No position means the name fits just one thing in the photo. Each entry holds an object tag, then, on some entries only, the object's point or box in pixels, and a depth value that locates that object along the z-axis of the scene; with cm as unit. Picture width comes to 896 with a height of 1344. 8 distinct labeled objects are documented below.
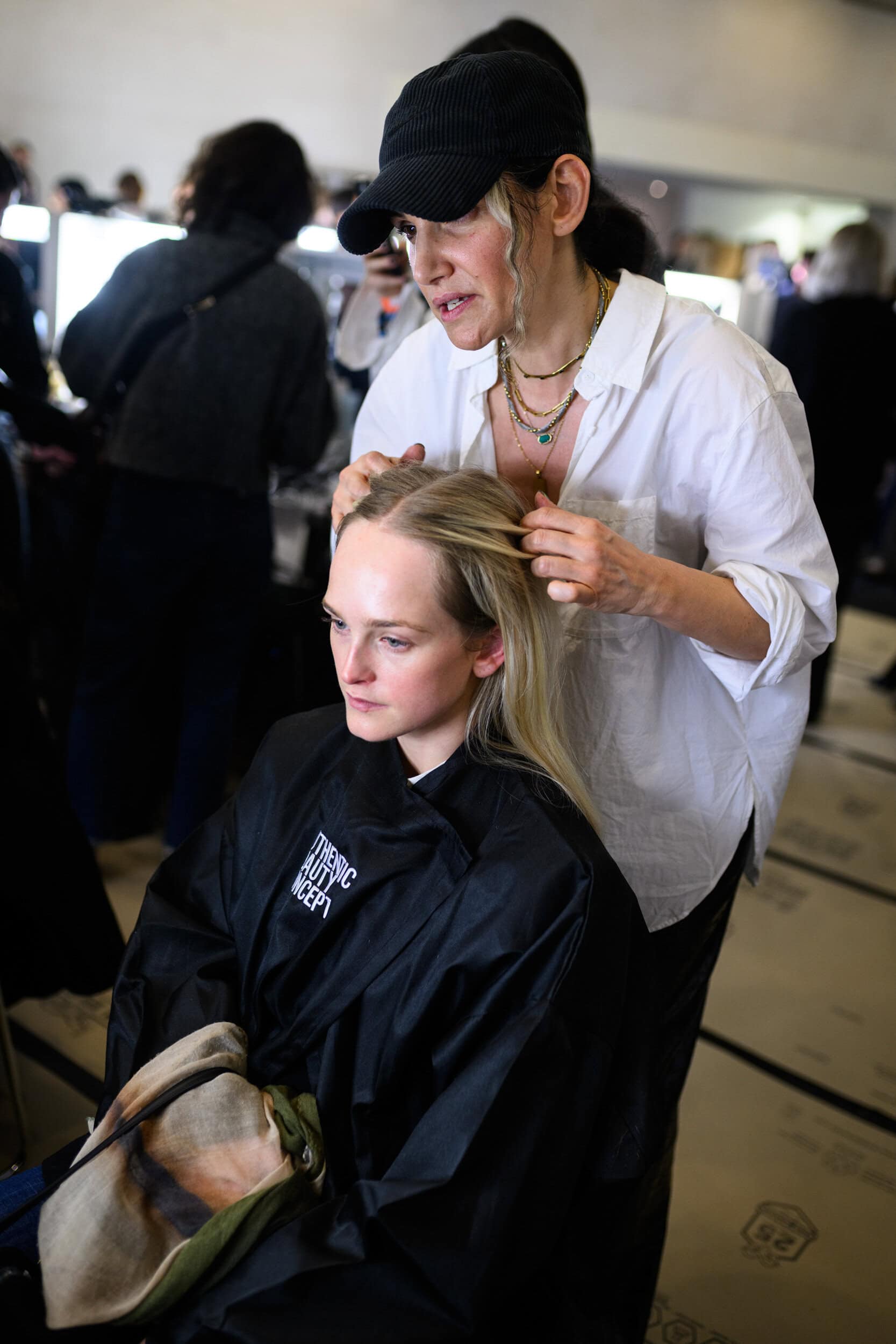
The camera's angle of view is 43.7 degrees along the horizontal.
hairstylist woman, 98
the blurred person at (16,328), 230
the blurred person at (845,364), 334
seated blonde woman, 90
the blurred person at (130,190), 585
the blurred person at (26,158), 638
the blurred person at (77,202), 324
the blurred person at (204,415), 220
